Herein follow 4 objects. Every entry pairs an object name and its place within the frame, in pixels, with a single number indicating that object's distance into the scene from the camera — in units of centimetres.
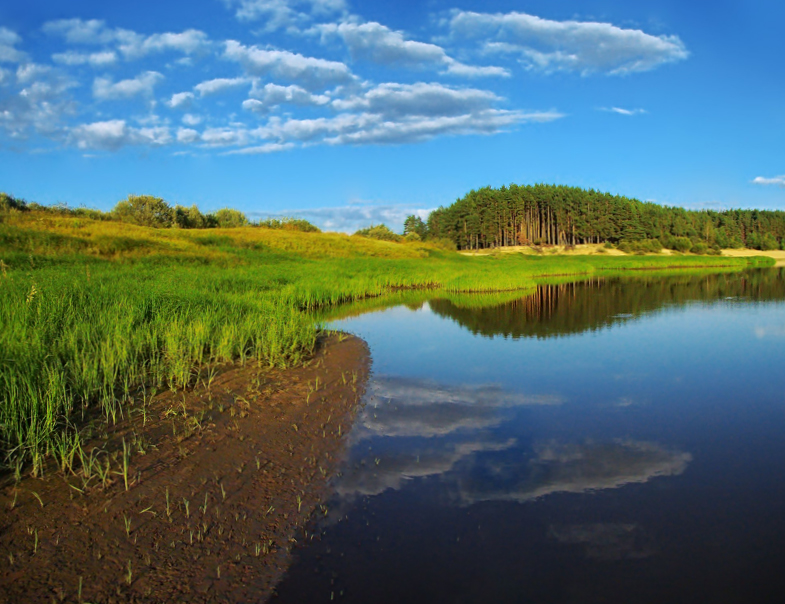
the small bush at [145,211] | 5619
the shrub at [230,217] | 7769
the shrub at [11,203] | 3718
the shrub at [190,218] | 6266
